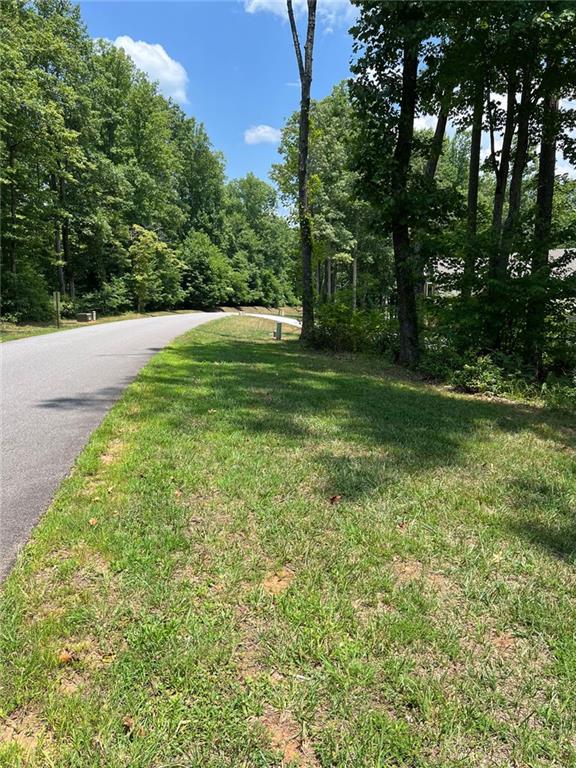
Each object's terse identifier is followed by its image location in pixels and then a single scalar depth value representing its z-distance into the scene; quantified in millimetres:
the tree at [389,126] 9781
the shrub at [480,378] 8398
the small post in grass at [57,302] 18853
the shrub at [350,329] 12914
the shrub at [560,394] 7414
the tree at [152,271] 34469
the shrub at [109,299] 30844
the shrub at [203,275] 44562
